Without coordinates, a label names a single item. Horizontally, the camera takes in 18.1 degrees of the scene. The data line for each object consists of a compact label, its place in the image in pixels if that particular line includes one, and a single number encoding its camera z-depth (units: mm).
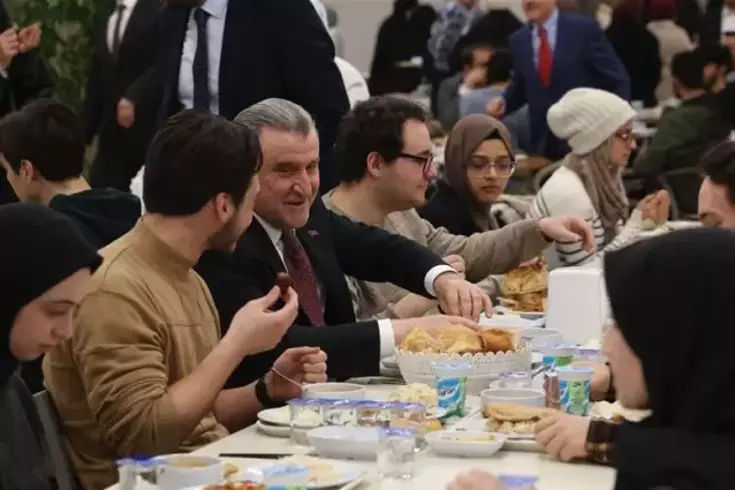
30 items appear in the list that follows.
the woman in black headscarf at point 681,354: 3357
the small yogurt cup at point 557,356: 5166
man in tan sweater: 4733
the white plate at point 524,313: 7029
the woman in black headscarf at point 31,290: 4278
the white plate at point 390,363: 5742
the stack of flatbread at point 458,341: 5305
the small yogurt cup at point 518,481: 3848
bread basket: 5287
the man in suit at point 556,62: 14544
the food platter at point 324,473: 4009
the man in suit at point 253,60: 8041
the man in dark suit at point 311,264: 5539
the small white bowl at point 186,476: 3957
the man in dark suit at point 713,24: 18689
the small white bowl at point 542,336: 6031
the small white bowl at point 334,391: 4899
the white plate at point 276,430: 4736
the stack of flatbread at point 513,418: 4621
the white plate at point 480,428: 4548
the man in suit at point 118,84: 11574
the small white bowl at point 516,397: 4869
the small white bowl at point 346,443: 4348
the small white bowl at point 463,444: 4409
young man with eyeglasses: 7223
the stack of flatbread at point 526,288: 7405
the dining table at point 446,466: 4112
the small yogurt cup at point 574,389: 4830
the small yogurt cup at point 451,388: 4875
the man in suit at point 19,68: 9514
